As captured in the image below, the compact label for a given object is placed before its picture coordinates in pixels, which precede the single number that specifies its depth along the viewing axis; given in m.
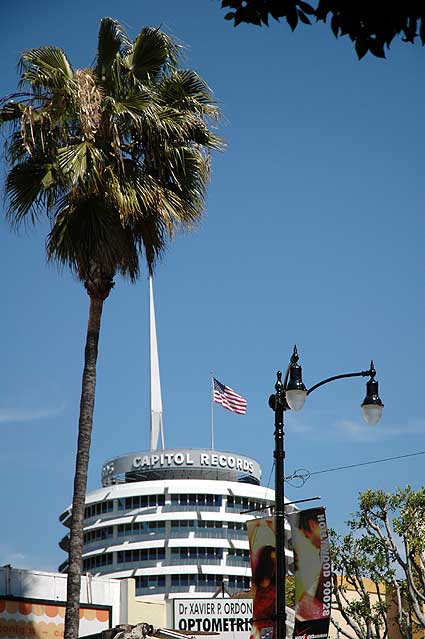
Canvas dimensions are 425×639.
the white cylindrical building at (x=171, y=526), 128.12
